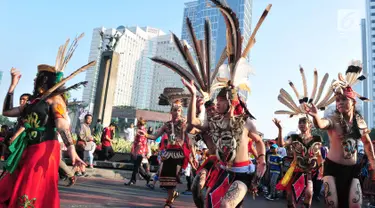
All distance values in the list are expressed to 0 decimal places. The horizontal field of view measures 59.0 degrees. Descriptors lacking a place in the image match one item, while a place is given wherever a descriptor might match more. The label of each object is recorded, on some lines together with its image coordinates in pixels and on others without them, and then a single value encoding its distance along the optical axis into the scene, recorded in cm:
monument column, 2114
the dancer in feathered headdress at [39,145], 381
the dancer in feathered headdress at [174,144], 652
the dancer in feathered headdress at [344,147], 434
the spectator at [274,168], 1020
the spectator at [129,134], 1741
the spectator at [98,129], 1566
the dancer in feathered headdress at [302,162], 644
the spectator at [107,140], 1330
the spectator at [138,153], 1007
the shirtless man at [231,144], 372
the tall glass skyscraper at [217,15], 15038
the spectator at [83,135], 1060
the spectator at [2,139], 1158
